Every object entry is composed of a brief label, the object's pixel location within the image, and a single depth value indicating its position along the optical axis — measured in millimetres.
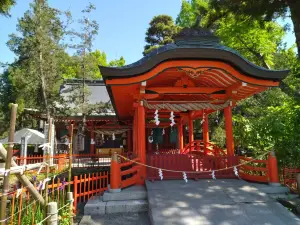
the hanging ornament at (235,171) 6727
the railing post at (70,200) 4422
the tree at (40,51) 14578
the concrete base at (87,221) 4711
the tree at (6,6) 10031
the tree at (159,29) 28991
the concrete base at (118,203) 5281
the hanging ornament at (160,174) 6519
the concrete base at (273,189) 5855
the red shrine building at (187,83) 6031
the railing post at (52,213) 3223
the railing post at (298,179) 5680
